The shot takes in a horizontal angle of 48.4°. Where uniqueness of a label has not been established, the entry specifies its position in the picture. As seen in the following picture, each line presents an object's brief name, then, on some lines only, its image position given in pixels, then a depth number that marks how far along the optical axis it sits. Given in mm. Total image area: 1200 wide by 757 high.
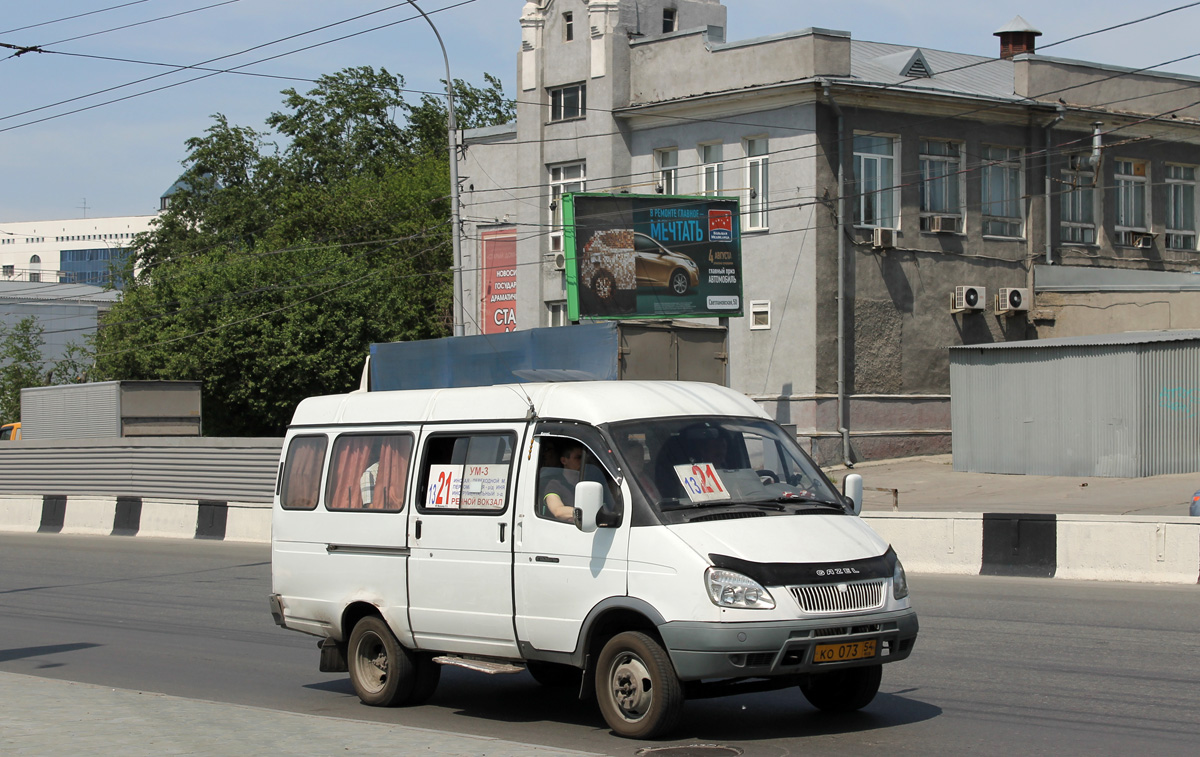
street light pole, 32906
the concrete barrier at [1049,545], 14875
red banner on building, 41625
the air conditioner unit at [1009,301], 35906
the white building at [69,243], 174500
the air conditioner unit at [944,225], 35062
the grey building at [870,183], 33750
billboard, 32375
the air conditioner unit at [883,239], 34125
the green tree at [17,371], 63062
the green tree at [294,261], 52812
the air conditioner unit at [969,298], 35281
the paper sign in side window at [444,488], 8984
